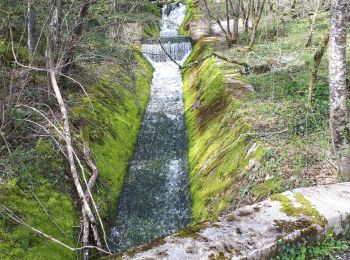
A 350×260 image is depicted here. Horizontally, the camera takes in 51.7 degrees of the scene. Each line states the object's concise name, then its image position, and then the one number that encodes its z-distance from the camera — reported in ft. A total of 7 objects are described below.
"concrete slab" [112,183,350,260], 15.28
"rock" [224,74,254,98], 49.80
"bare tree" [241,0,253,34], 71.13
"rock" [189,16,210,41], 95.76
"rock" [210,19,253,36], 96.62
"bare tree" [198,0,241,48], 73.97
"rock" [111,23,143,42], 93.13
